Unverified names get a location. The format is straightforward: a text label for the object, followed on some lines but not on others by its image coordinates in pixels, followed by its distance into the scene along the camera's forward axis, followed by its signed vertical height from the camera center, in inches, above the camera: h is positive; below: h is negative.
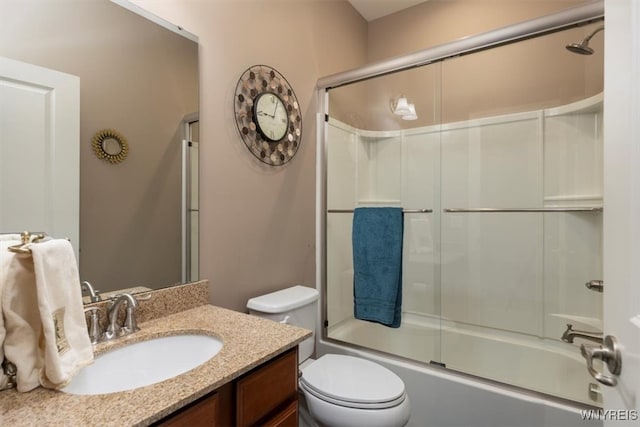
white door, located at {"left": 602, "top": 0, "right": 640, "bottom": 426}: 21.5 +0.8
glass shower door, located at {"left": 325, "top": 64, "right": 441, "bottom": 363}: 83.1 +6.1
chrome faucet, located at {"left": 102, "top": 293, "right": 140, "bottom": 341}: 39.4 -13.4
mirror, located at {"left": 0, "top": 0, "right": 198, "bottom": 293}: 39.0 +12.7
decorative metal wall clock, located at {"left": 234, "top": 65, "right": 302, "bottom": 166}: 61.7 +20.6
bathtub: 57.6 -34.1
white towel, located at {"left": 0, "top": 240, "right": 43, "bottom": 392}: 26.8 -8.9
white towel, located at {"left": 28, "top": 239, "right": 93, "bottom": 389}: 27.3 -9.4
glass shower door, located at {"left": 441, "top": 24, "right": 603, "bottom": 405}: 70.0 +0.6
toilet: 48.3 -28.7
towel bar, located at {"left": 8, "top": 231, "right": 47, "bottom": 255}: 27.8 -2.7
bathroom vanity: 24.5 -15.3
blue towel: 74.1 -12.4
